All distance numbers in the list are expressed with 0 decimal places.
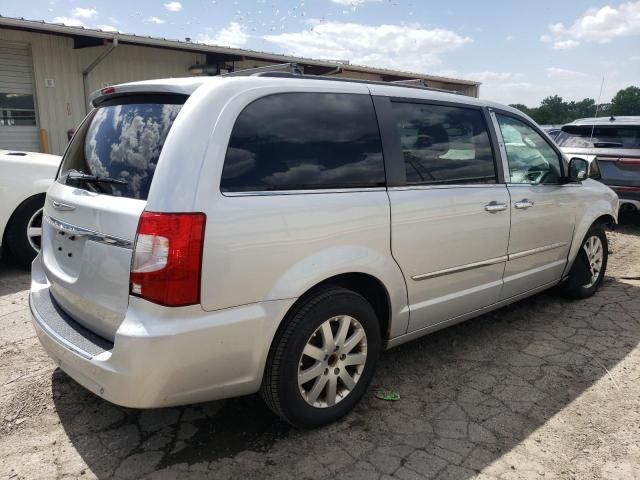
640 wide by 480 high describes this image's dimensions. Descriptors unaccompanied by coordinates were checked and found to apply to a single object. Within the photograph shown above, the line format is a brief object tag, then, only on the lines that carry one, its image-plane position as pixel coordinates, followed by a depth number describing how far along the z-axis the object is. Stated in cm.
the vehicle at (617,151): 758
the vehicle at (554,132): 906
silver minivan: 214
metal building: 961
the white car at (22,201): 513
